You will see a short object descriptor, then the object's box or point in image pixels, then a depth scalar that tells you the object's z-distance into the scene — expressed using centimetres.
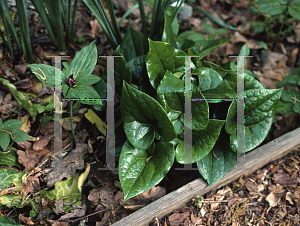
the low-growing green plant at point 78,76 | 96
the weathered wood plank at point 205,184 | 107
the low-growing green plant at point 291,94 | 143
